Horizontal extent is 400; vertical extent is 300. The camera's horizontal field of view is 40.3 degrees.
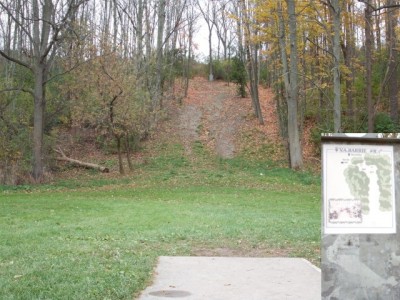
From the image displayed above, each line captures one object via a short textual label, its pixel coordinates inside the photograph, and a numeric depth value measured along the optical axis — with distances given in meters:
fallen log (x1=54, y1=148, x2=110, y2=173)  31.30
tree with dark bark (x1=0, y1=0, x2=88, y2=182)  26.64
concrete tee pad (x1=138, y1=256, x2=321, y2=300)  6.32
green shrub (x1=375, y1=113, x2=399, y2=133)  29.13
